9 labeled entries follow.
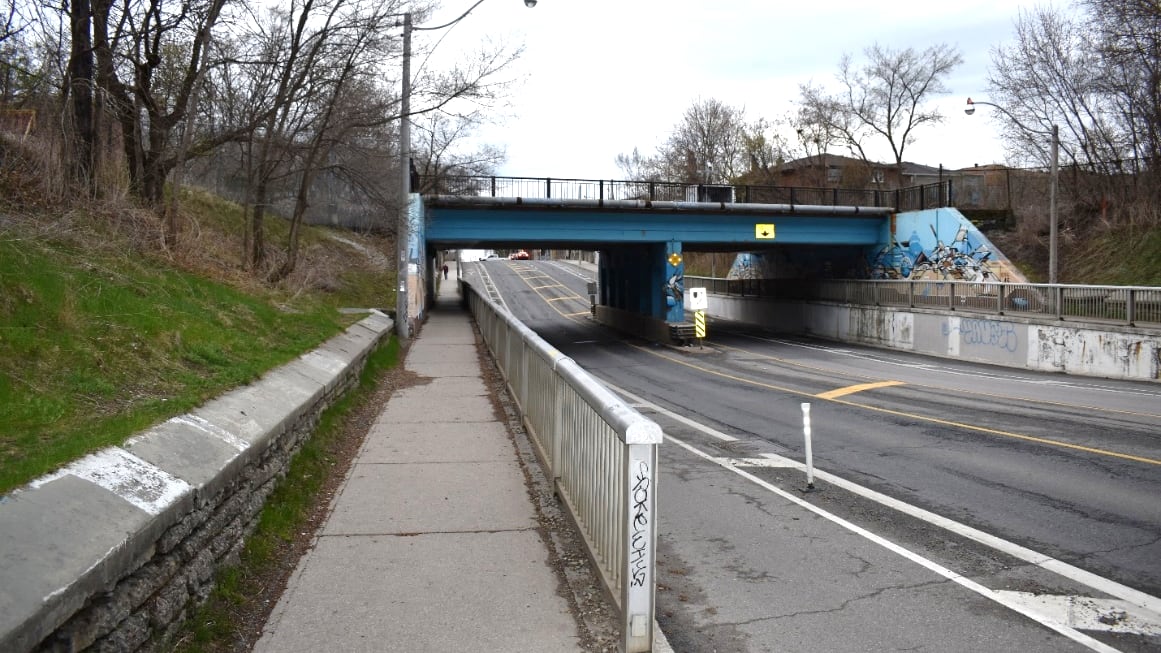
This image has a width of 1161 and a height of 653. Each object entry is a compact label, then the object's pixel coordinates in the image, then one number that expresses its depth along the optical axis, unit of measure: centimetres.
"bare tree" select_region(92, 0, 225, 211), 1350
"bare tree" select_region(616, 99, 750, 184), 7619
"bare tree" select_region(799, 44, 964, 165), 5738
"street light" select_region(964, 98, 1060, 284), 2656
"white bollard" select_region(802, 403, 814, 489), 909
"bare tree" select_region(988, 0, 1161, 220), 2908
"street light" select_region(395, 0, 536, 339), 2227
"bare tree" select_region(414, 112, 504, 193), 3303
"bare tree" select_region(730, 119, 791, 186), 7069
